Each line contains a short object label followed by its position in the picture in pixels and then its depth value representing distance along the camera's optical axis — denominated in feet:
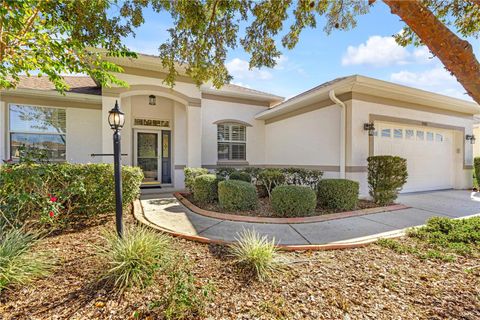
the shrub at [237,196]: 18.24
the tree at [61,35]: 12.64
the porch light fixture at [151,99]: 30.42
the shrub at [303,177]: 22.11
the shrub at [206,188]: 20.86
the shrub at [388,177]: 20.67
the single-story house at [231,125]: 24.16
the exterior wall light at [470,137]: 31.96
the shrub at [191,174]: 23.65
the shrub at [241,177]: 23.63
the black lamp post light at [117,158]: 11.71
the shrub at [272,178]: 21.42
